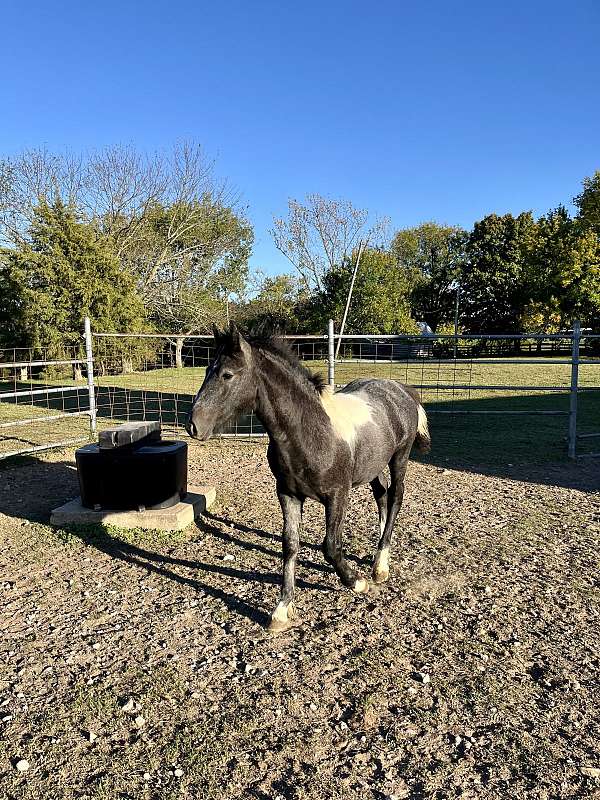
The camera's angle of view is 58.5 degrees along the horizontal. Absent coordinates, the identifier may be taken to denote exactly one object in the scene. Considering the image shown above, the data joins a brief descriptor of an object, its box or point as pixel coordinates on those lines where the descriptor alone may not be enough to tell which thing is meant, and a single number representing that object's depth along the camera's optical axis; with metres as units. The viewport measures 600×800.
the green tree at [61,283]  18.28
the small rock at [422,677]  2.89
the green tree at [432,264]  44.44
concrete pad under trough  5.14
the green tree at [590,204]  27.53
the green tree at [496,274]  40.06
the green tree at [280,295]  33.75
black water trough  5.14
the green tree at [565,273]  30.00
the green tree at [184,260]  24.47
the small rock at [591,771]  2.22
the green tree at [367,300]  31.38
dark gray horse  3.01
